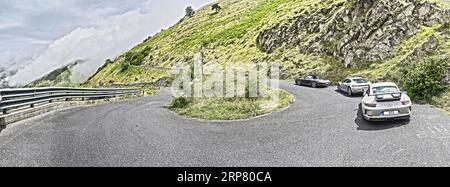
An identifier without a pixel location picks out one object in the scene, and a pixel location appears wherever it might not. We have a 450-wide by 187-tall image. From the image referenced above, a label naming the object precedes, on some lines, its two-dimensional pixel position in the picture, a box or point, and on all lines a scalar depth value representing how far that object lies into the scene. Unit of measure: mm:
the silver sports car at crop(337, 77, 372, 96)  22797
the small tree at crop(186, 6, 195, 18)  159500
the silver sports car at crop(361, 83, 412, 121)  12086
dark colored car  30422
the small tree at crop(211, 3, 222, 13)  140600
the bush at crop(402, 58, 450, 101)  17750
